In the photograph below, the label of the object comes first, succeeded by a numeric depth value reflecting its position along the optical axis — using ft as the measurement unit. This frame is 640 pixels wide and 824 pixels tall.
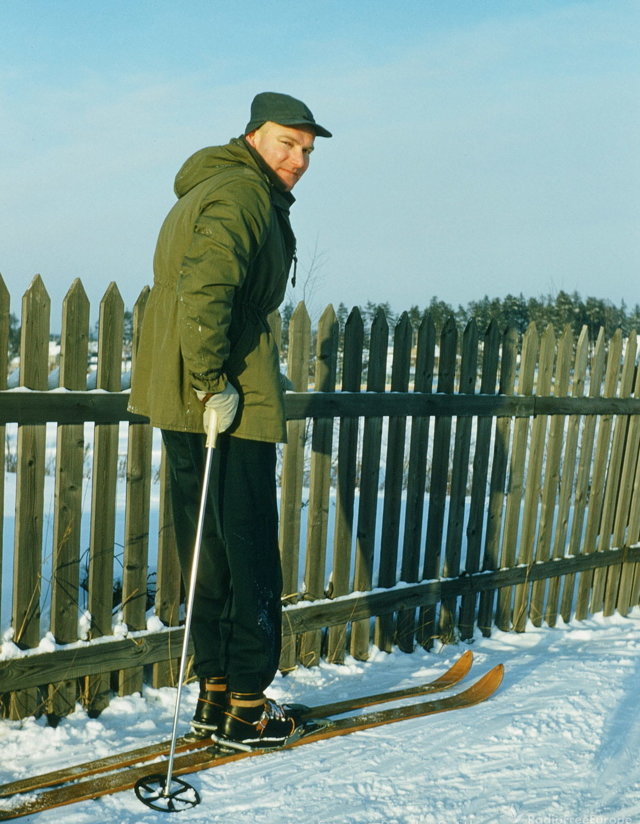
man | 8.81
